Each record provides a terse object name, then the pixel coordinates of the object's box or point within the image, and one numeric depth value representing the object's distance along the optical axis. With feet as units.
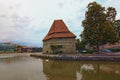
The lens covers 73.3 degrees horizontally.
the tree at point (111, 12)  62.92
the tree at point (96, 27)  54.34
